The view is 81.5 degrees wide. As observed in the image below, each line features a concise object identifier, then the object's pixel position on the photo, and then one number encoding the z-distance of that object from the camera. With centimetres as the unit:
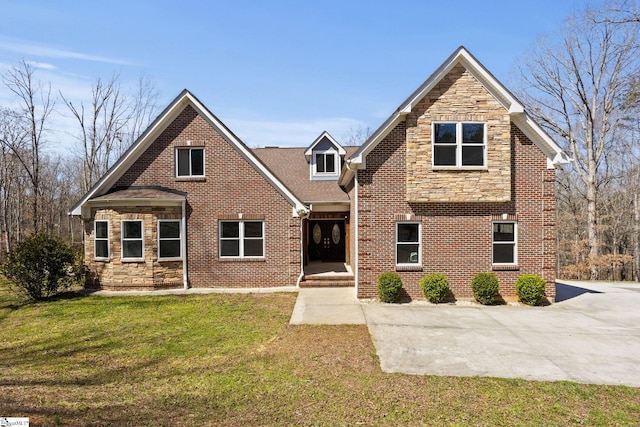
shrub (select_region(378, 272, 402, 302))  1188
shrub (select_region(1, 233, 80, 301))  1266
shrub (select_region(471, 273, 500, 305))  1183
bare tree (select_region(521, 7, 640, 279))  2398
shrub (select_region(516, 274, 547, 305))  1177
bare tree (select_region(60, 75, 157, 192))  3203
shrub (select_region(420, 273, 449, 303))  1190
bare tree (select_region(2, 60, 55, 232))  2552
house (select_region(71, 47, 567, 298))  1210
